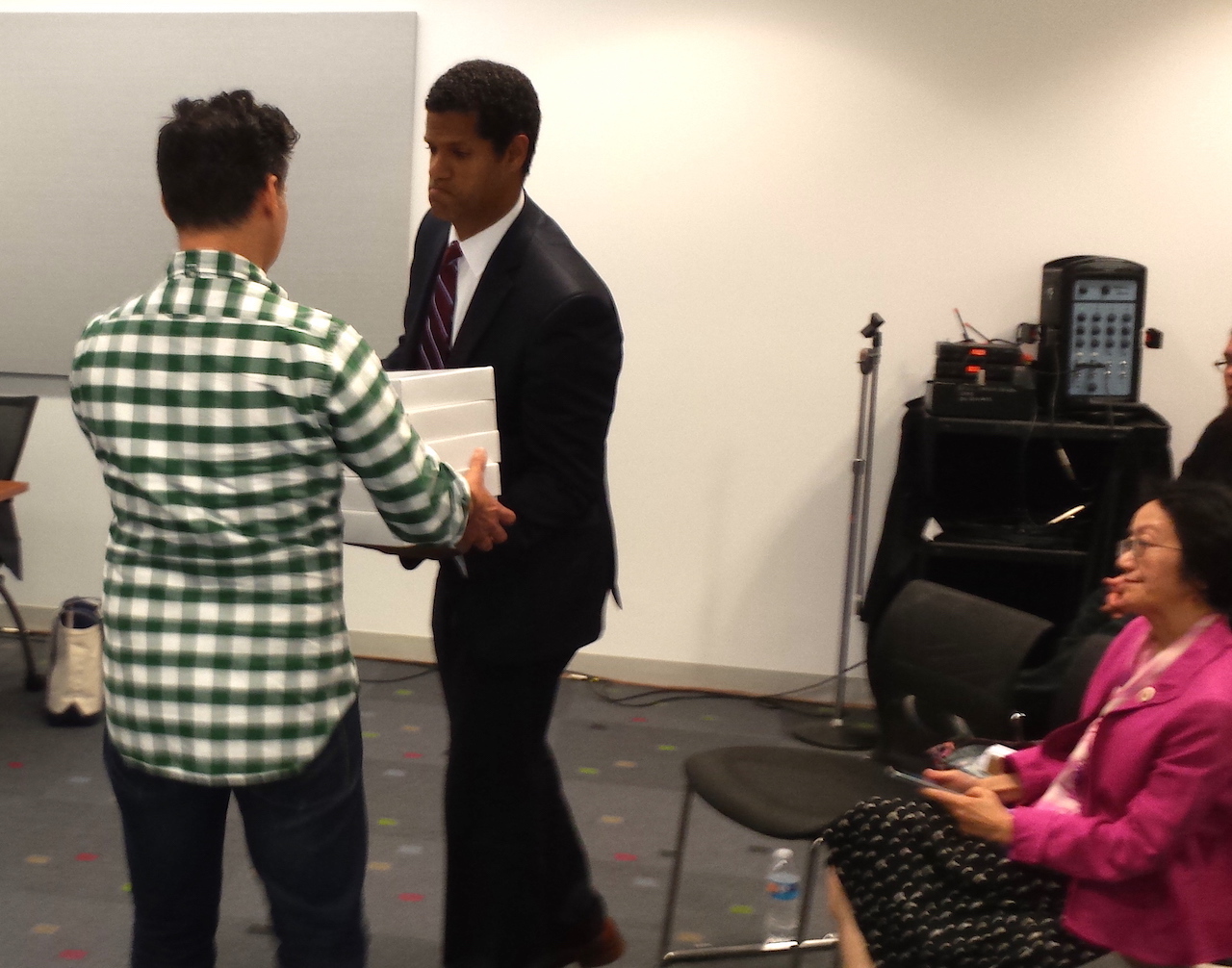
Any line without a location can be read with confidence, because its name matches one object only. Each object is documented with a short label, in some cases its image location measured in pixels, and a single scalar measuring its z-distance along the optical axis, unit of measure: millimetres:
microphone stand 3879
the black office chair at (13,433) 3977
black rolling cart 3650
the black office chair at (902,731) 2256
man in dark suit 1896
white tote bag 3777
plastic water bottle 2711
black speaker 3699
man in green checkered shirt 1424
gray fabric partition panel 4223
